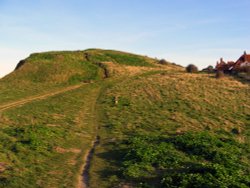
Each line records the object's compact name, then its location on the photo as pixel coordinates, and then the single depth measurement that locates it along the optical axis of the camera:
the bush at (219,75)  64.81
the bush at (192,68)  73.81
